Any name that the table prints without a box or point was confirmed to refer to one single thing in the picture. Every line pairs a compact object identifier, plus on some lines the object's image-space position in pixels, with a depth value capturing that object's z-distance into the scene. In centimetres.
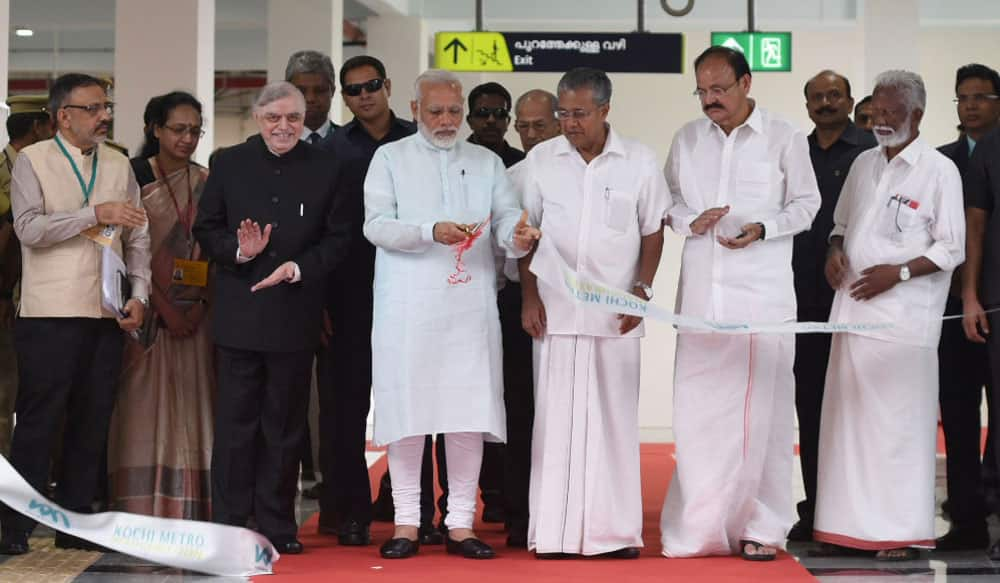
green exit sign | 1251
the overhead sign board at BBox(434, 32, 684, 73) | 1201
